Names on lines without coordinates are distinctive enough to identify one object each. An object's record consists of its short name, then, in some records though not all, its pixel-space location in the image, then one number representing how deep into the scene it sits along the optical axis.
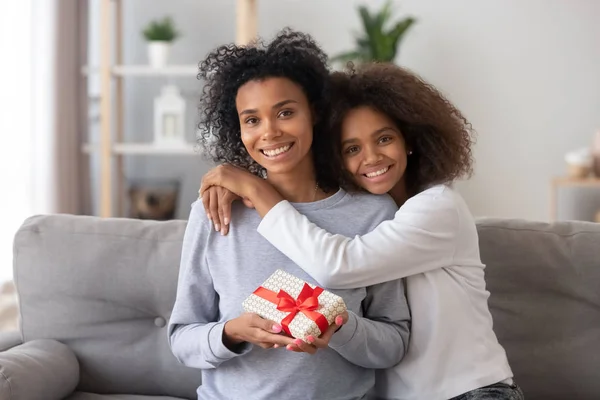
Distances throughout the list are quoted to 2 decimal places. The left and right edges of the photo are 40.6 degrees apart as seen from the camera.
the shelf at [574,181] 4.67
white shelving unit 4.62
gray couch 1.91
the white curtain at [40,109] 4.25
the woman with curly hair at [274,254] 1.62
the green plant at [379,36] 4.80
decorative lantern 4.77
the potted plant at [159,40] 4.78
